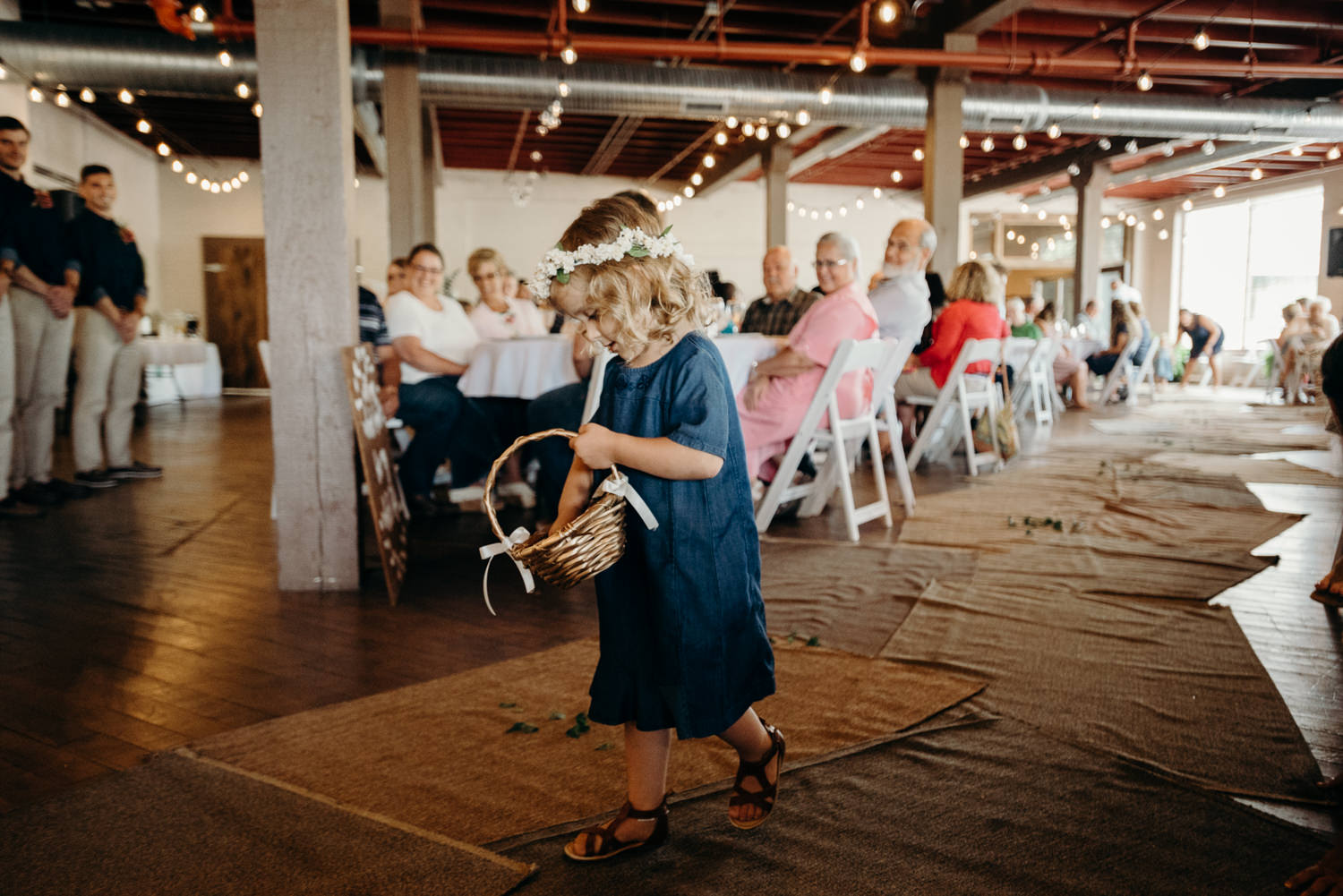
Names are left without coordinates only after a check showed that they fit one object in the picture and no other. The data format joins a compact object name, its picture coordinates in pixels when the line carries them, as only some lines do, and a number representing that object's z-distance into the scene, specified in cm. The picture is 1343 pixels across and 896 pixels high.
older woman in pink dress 372
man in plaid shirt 489
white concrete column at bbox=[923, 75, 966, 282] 847
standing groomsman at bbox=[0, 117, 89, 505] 427
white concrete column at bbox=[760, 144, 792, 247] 1223
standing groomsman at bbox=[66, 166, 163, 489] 486
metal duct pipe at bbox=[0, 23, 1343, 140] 687
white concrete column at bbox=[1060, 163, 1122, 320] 1341
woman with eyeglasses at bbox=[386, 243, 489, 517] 414
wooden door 1376
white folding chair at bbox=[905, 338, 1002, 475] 537
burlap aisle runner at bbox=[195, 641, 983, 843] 170
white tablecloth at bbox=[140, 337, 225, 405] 1062
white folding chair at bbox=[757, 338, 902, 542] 357
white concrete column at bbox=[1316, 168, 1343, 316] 1380
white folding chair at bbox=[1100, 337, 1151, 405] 1120
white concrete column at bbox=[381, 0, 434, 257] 760
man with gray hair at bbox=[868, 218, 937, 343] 493
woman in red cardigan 568
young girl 143
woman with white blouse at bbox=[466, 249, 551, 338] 507
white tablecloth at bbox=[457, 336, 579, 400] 395
